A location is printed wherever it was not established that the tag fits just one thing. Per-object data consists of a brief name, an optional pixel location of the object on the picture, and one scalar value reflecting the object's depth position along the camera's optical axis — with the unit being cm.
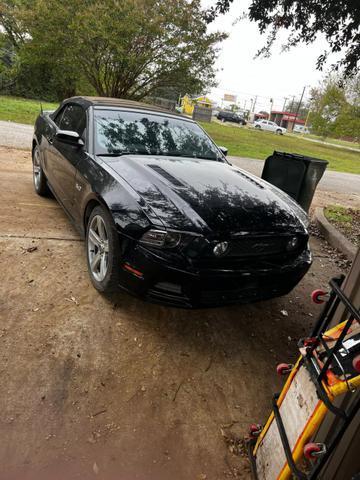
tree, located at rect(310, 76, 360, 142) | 3272
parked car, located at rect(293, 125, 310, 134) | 6700
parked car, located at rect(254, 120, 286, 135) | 4488
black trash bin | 560
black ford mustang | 260
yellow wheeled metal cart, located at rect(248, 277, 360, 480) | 149
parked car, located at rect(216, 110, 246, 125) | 4506
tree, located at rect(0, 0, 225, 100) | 1416
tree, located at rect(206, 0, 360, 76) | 464
